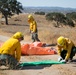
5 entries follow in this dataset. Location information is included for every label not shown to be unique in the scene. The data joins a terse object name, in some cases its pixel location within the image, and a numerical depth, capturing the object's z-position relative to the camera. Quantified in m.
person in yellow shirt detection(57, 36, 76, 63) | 5.92
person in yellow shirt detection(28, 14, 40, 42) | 8.98
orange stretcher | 7.40
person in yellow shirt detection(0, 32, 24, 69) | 5.41
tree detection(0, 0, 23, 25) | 25.21
